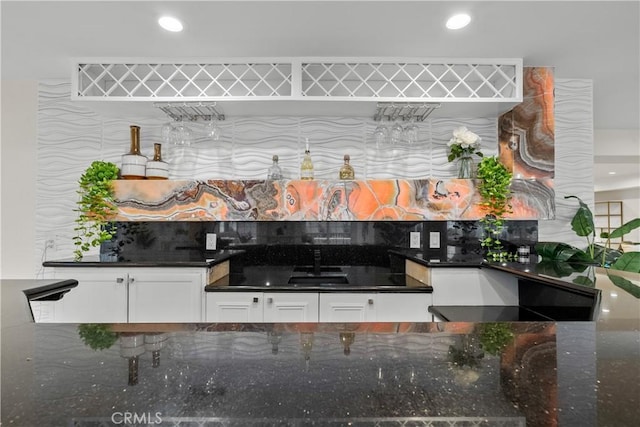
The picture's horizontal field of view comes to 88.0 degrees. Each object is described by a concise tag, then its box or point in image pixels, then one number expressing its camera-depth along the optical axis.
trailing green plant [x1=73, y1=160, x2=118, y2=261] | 2.57
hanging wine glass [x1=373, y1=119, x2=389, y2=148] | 2.72
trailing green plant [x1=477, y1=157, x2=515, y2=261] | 2.53
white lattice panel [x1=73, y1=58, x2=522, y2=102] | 2.45
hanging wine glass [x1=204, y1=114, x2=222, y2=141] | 2.63
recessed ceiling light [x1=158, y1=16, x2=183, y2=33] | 2.04
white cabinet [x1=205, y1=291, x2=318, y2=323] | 2.18
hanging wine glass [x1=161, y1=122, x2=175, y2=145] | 2.59
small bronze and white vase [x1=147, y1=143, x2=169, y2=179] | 2.78
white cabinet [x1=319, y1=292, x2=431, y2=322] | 2.18
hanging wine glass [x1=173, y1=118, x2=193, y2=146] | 2.64
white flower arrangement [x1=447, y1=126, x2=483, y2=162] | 2.71
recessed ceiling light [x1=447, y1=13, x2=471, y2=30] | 2.02
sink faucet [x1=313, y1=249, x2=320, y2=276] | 2.81
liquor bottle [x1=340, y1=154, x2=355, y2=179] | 2.74
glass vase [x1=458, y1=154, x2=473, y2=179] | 2.73
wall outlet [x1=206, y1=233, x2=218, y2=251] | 2.89
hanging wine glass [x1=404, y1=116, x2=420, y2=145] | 2.66
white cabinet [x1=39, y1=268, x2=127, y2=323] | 2.27
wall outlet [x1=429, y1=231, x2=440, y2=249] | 2.88
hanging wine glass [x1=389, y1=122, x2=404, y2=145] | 2.69
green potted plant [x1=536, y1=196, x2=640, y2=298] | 2.19
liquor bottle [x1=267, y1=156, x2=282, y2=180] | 2.80
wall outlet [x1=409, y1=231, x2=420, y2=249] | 2.89
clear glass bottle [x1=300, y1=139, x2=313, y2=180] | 2.76
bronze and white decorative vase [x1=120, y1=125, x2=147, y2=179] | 2.70
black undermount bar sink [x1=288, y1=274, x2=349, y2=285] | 2.49
